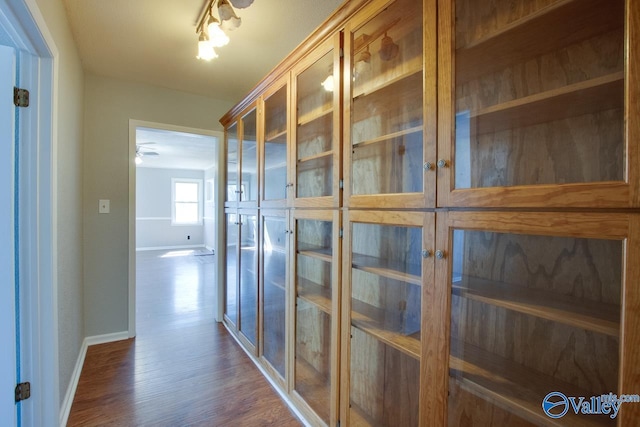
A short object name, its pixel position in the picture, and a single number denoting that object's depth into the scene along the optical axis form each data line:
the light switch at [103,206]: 2.73
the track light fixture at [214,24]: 1.56
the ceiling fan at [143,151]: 5.56
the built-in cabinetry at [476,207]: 0.75
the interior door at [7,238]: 1.34
